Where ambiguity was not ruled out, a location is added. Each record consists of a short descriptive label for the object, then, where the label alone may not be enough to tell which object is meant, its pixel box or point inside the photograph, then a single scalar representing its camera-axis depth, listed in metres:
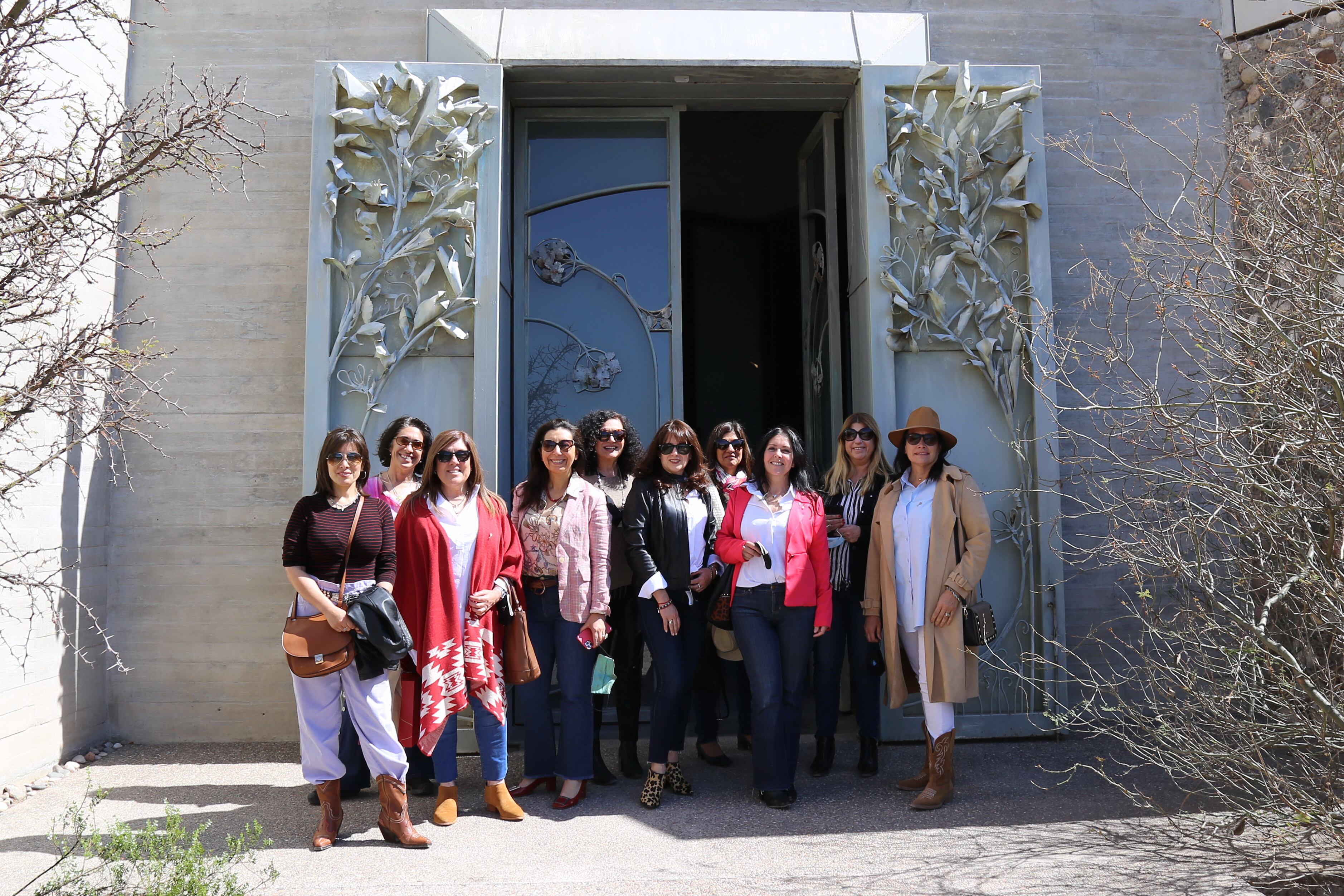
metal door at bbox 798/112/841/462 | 7.35
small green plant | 3.17
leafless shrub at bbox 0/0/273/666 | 3.26
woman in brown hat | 4.89
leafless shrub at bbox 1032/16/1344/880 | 3.64
